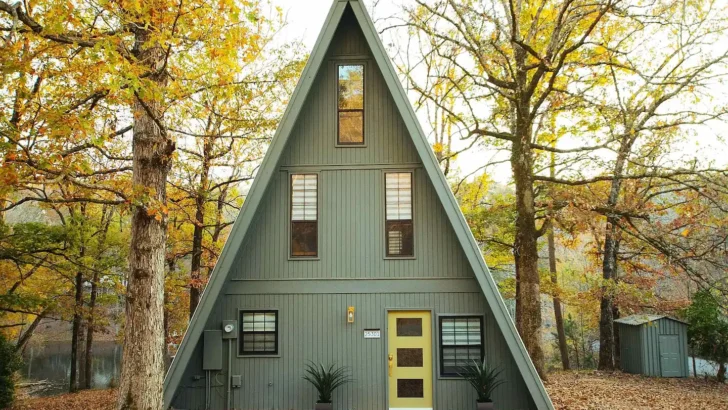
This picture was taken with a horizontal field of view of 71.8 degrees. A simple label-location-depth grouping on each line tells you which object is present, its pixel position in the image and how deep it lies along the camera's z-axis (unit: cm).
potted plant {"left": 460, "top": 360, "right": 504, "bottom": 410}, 823
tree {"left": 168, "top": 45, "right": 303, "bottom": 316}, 1340
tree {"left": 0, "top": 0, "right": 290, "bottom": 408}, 621
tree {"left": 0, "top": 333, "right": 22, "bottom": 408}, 1198
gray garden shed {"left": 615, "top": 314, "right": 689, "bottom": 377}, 1413
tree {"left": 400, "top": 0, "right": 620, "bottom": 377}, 1113
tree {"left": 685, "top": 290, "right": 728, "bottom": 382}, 1335
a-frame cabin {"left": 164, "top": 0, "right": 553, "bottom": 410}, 862
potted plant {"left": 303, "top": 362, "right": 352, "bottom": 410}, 838
